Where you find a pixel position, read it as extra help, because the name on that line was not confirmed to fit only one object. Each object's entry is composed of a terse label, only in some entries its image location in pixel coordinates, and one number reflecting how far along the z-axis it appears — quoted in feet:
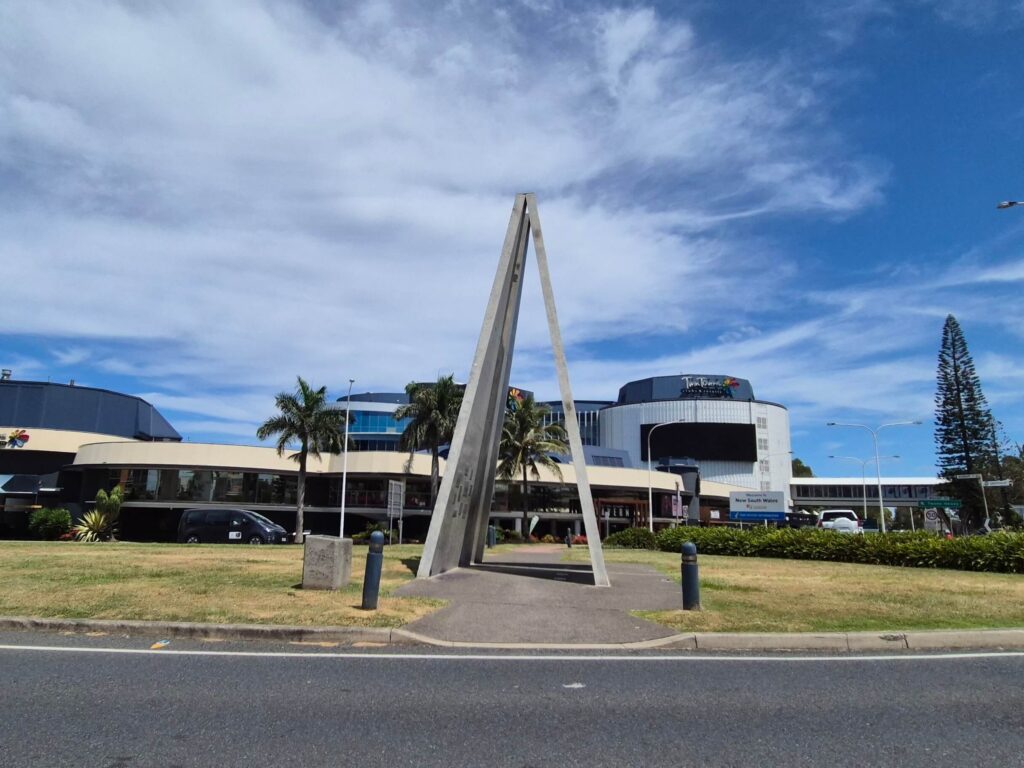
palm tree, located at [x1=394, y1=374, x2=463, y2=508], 150.51
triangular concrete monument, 47.03
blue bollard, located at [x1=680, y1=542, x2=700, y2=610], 35.29
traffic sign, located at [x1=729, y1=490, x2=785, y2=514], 170.50
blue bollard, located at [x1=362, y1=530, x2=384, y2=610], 33.17
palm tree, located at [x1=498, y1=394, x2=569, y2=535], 162.91
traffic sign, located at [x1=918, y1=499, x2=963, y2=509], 167.34
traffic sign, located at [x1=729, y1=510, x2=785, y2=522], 163.22
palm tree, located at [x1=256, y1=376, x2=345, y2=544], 149.07
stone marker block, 39.70
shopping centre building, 160.35
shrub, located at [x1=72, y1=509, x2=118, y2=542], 123.13
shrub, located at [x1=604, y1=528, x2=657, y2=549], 121.53
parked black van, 108.17
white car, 188.65
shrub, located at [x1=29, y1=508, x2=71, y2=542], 131.85
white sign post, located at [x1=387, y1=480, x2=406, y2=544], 94.73
